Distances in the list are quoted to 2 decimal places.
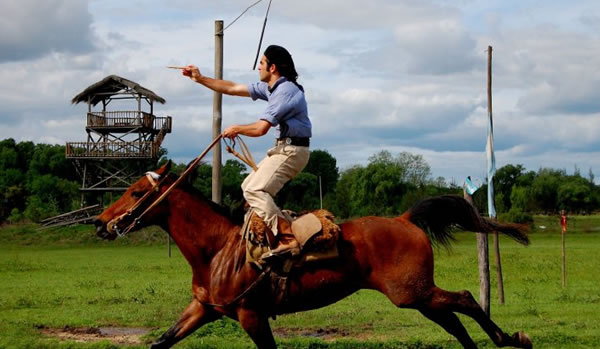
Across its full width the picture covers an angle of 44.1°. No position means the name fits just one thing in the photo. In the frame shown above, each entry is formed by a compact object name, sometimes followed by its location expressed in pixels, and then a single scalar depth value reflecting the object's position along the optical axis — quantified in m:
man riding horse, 7.73
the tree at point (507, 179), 80.44
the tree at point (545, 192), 78.81
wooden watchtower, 44.94
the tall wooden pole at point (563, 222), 20.13
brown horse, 7.81
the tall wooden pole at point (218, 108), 12.11
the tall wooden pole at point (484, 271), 13.38
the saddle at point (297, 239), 7.71
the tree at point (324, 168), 95.50
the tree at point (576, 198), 78.94
